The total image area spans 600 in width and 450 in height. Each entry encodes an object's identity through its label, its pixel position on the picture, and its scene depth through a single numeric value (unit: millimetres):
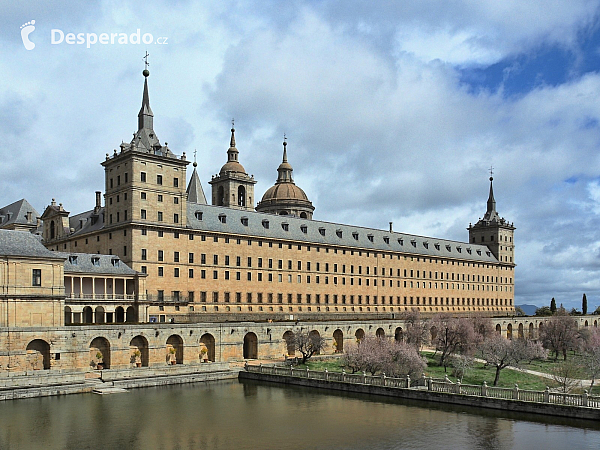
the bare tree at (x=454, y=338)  72962
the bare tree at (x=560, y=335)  89375
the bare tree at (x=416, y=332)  77275
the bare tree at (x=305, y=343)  64562
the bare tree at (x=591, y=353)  57344
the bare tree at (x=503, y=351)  59250
